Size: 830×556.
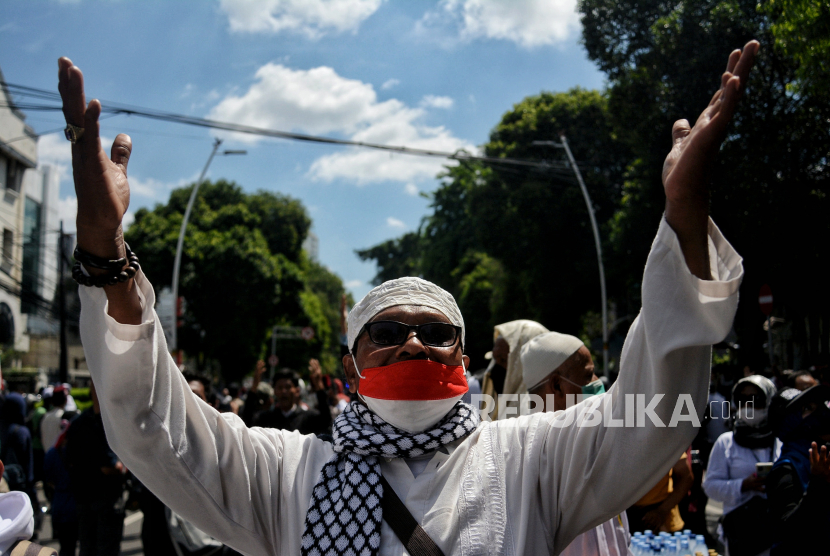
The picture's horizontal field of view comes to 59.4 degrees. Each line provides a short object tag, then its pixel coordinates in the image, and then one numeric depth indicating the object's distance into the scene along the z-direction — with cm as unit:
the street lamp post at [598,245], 2262
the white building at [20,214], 3414
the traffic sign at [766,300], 1134
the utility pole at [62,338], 2248
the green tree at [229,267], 3450
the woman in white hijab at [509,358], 483
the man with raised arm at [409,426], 162
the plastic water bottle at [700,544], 365
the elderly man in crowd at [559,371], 387
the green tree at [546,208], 2709
